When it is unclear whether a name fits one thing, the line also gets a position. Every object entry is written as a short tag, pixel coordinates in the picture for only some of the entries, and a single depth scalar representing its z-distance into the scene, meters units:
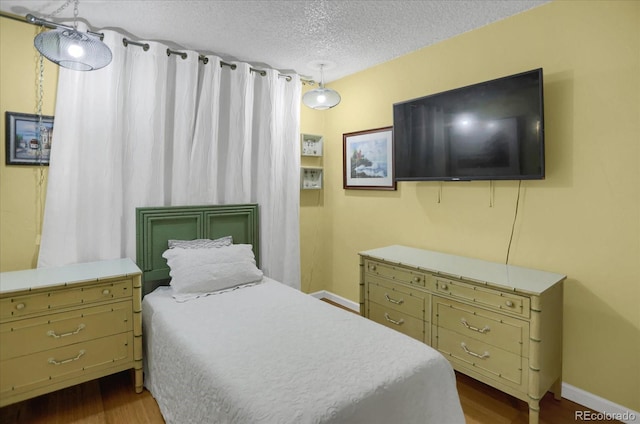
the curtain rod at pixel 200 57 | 2.61
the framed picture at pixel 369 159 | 3.32
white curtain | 2.42
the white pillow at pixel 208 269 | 2.48
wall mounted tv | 2.16
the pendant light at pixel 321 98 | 3.06
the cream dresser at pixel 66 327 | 1.89
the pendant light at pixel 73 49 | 1.87
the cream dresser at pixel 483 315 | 1.92
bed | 1.33
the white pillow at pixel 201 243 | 2.78
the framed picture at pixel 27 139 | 2.27
